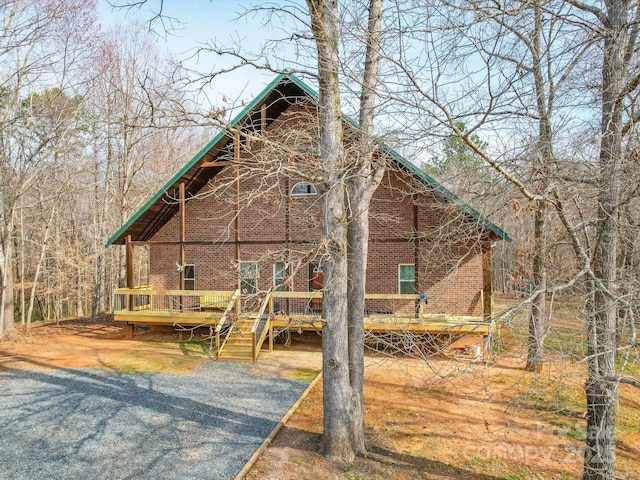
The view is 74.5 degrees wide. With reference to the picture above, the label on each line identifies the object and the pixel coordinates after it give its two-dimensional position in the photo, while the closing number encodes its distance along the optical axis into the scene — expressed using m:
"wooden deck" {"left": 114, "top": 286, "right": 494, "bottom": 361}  11.54
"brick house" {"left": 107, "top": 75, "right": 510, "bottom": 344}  13.13
